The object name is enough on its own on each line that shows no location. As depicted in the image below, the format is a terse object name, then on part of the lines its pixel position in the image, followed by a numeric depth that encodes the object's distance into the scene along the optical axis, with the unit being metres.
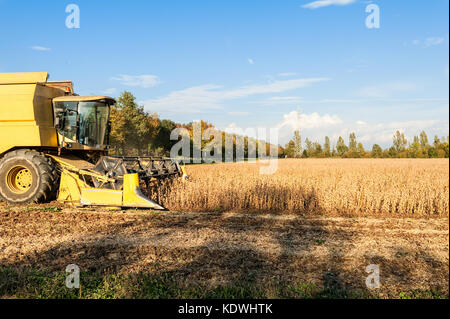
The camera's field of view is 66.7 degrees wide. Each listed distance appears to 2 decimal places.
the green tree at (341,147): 66.43
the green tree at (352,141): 76.83
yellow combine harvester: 8.80
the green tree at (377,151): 55.91
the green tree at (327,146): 62.99
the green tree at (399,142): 57.82
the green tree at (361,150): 59.11
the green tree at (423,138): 74.60
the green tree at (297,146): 63.47
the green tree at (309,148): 63.14
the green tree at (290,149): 67.06
